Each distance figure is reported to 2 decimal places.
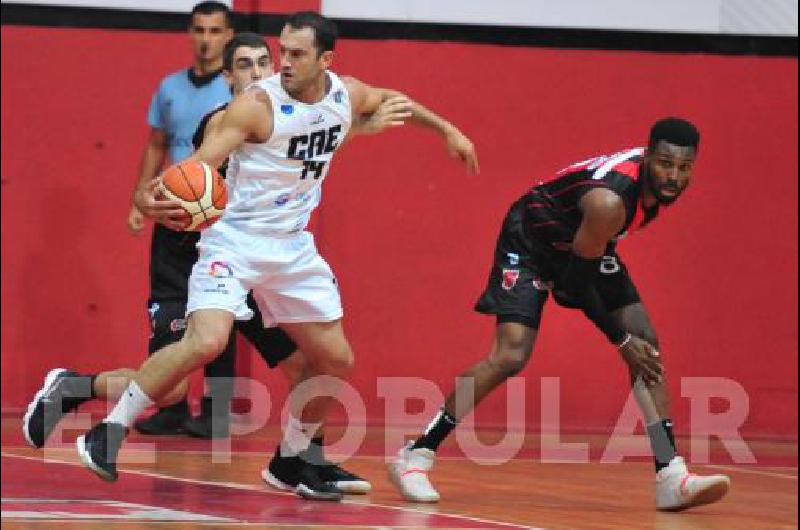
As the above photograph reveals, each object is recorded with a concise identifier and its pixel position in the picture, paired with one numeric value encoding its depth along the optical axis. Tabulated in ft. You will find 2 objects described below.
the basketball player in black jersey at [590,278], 57.62
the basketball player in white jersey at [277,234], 52.95
